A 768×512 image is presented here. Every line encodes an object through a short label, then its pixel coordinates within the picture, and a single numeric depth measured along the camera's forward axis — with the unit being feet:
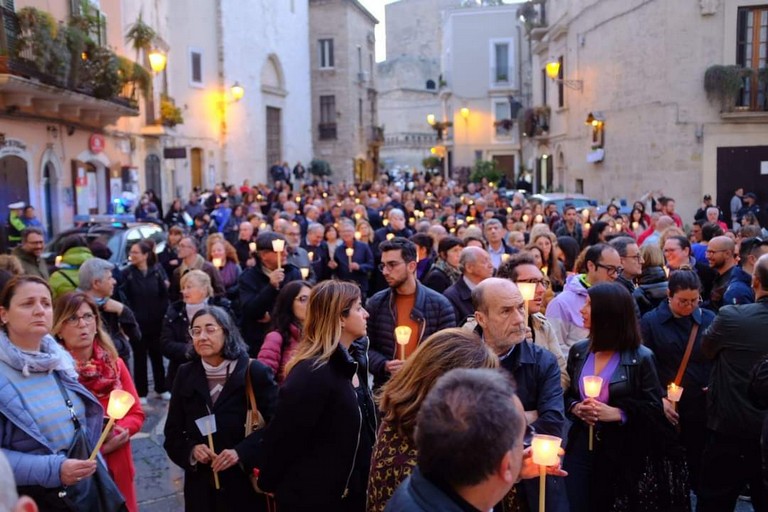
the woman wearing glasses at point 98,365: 15.23
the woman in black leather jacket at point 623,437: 14.70
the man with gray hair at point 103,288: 23.36
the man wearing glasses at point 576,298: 18.71
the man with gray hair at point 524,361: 12.80
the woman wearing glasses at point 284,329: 18.21
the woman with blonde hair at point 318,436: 12.79
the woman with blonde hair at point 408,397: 10.48
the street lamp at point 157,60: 71.46
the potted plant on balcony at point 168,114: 82.17
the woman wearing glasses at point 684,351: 17.57
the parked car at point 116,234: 40.23
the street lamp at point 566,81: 84.23
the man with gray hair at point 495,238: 32.07
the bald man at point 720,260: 23.38
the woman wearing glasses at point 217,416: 14.83
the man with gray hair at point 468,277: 21.71
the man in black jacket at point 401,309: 18.94
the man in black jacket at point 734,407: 15.23
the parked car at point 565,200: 61.36
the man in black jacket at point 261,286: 24.73
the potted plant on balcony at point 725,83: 64.39
